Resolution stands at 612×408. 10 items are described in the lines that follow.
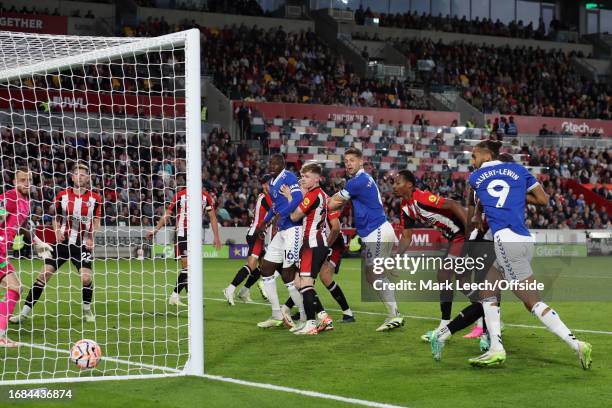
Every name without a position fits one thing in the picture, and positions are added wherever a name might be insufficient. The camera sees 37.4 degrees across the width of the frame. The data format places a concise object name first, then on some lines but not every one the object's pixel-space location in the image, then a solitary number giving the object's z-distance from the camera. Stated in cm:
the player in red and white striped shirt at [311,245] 1091
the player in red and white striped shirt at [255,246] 1423
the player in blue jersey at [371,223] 1142
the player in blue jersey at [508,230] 839
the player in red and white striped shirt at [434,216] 1052
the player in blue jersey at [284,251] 1140
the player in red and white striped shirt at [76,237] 1194
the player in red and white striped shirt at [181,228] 1371
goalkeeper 994
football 794
